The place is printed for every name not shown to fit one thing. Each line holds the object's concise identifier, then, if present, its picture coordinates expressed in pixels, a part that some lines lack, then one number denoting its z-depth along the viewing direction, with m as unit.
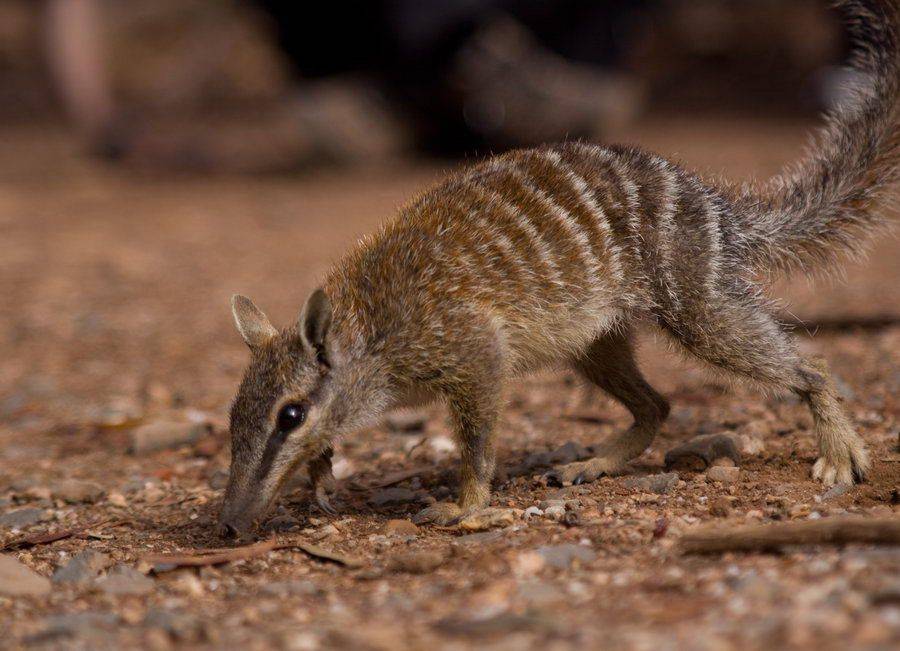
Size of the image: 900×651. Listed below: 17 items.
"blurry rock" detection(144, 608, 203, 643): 6.89
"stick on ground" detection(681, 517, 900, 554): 7.28
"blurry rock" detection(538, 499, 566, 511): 9.73
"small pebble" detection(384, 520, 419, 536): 9.54
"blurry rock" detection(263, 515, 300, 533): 9.92
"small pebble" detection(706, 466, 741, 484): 10.01
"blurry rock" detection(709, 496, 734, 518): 9.02
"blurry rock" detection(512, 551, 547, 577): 7.95
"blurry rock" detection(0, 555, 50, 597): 8.24
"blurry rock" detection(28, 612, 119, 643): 7.01
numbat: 9.74
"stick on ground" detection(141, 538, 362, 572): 8.83
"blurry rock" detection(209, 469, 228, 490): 11.59
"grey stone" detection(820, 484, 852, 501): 9.46
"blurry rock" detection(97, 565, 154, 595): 8.34
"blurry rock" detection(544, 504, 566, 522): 9.41
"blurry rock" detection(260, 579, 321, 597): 8.01
